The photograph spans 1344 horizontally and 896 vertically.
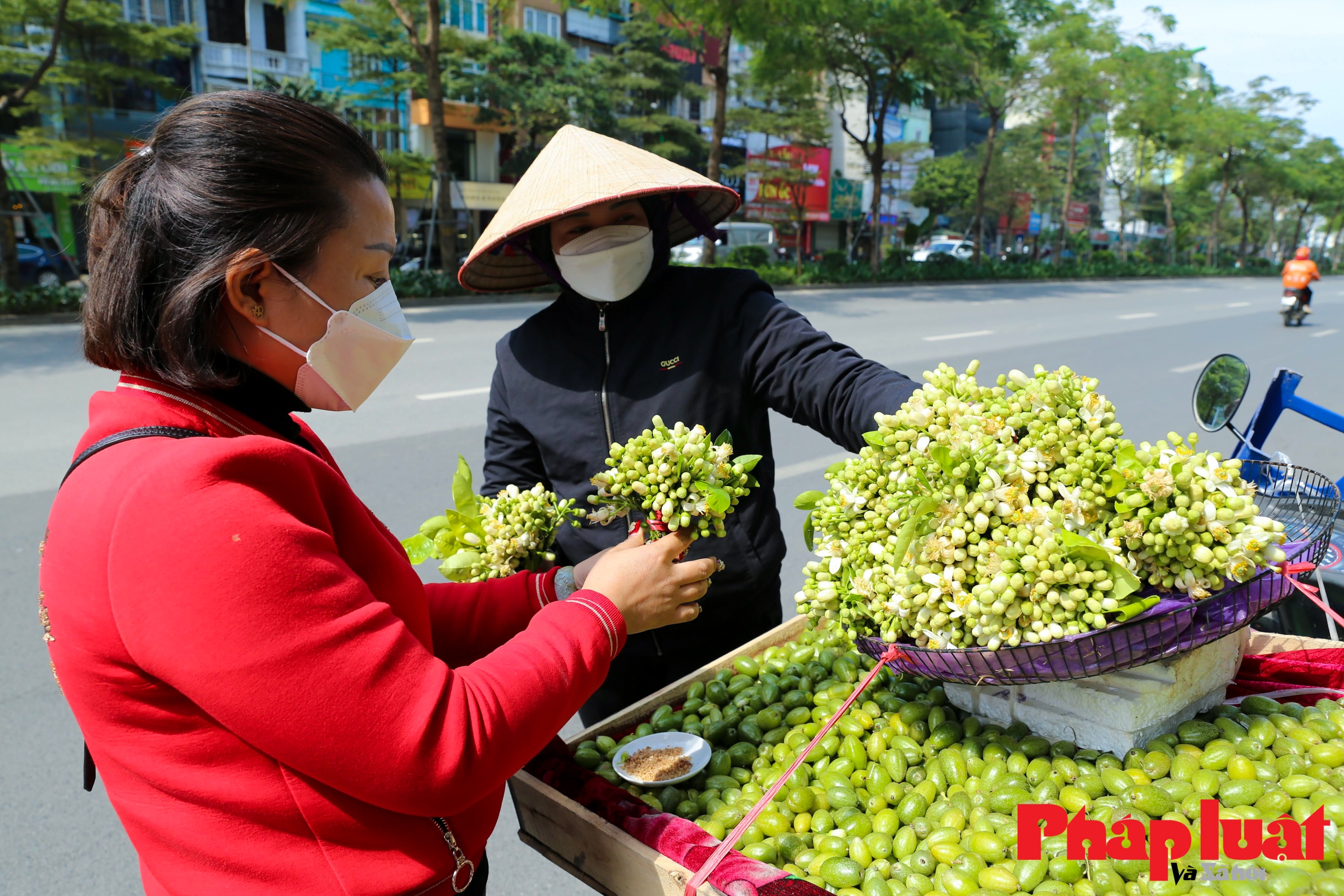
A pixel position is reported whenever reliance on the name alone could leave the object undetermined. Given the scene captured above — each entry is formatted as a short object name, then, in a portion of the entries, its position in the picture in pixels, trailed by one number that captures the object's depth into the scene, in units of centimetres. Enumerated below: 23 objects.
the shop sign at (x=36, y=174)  2105
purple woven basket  142
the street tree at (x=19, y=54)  1407
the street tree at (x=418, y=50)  1596
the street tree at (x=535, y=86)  2614
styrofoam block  159
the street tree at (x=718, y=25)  1568
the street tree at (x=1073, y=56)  2839
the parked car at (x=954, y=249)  3738
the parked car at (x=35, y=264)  2095
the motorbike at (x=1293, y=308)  1656
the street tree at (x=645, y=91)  2823
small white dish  180
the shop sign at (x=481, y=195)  2923
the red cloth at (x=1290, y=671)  187
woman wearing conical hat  207
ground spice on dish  178
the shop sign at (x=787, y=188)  2744
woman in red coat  90
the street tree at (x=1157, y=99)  3206
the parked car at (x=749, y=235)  2922
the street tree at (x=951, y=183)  3638
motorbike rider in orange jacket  1588
